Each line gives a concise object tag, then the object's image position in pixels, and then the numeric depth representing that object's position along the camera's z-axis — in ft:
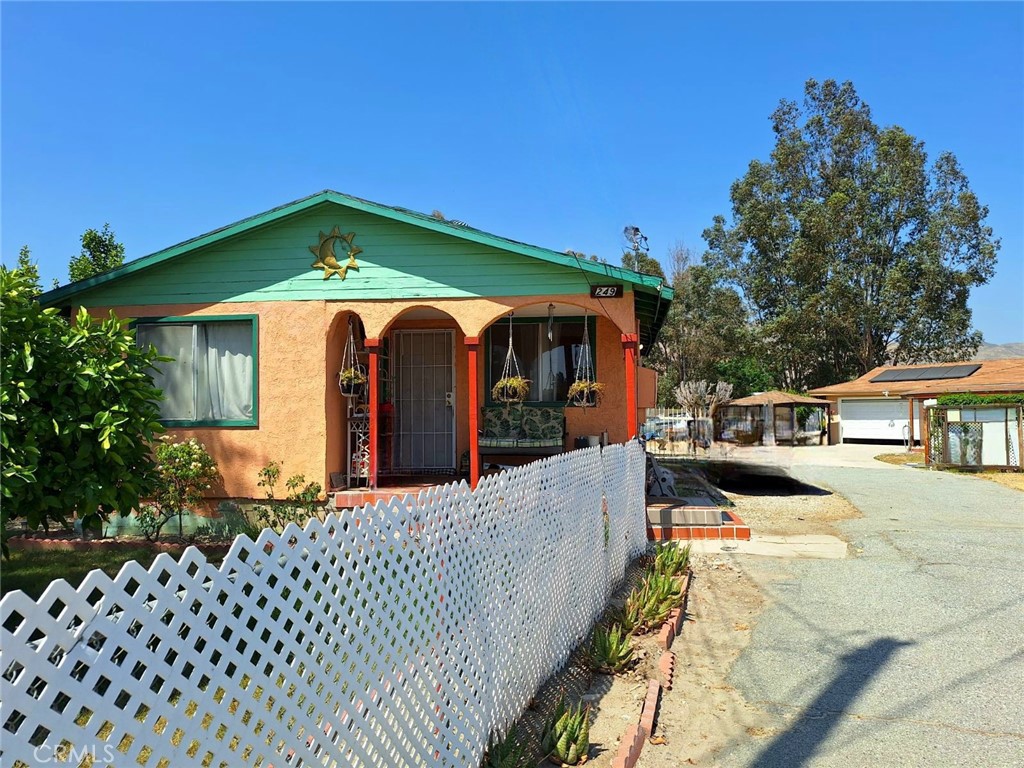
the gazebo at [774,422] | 106.01
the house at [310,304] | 29.99
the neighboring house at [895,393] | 86.22
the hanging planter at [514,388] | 31.22
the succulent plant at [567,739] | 10.75
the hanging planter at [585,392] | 31.30
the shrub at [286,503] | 29.19
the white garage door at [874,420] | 101.50
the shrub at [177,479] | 27.71
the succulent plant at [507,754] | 10.00
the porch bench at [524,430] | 31.60
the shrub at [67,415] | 15.87
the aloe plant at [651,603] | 17.11
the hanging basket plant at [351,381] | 30.09
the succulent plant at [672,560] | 21.43
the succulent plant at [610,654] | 14.62
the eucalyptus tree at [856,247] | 117.39
